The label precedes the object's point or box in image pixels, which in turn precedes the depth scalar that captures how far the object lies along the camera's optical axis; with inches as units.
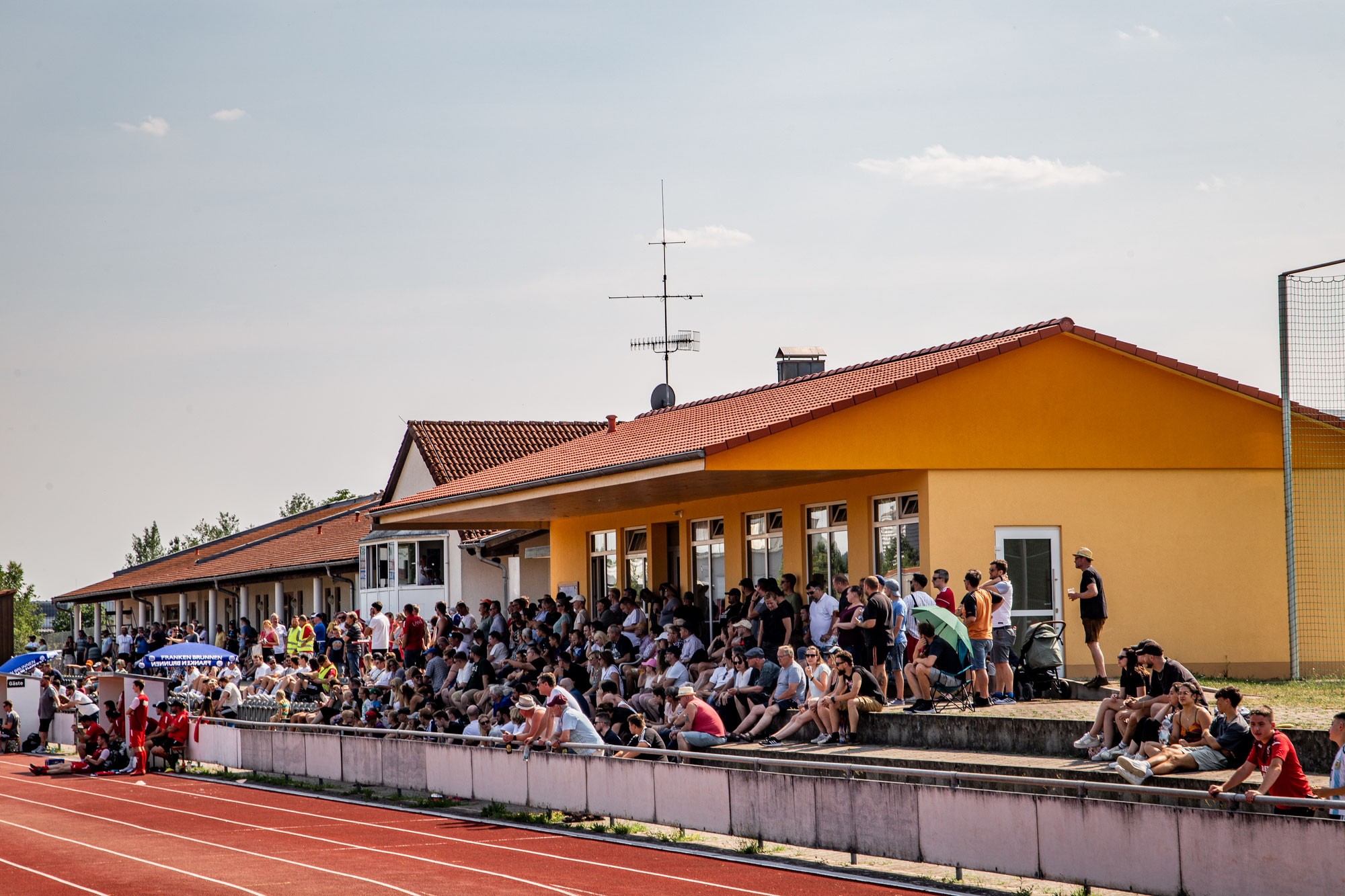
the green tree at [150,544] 6127.0
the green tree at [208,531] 6087.6
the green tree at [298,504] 5920.3
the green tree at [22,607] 5123.0
